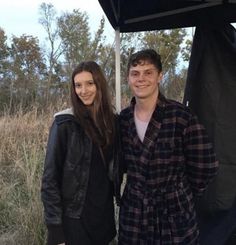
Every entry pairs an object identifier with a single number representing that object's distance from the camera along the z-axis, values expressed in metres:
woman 1.32
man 1.35
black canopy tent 1.85
